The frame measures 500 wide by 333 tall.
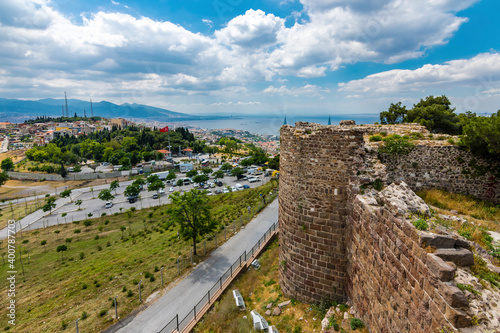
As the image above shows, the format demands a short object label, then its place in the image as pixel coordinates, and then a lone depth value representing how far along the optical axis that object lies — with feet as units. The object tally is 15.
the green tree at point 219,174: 185.47
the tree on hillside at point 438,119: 60.29
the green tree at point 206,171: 200.87
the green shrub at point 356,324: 23.82
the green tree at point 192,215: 57.47
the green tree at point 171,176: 193.26
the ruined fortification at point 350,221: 18.12
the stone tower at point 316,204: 27.48
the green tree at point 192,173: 192.18
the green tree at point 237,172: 194.90
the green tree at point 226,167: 218.67
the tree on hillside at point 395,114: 82.64
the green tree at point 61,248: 78.51
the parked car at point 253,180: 184.55
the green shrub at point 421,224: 15.49
